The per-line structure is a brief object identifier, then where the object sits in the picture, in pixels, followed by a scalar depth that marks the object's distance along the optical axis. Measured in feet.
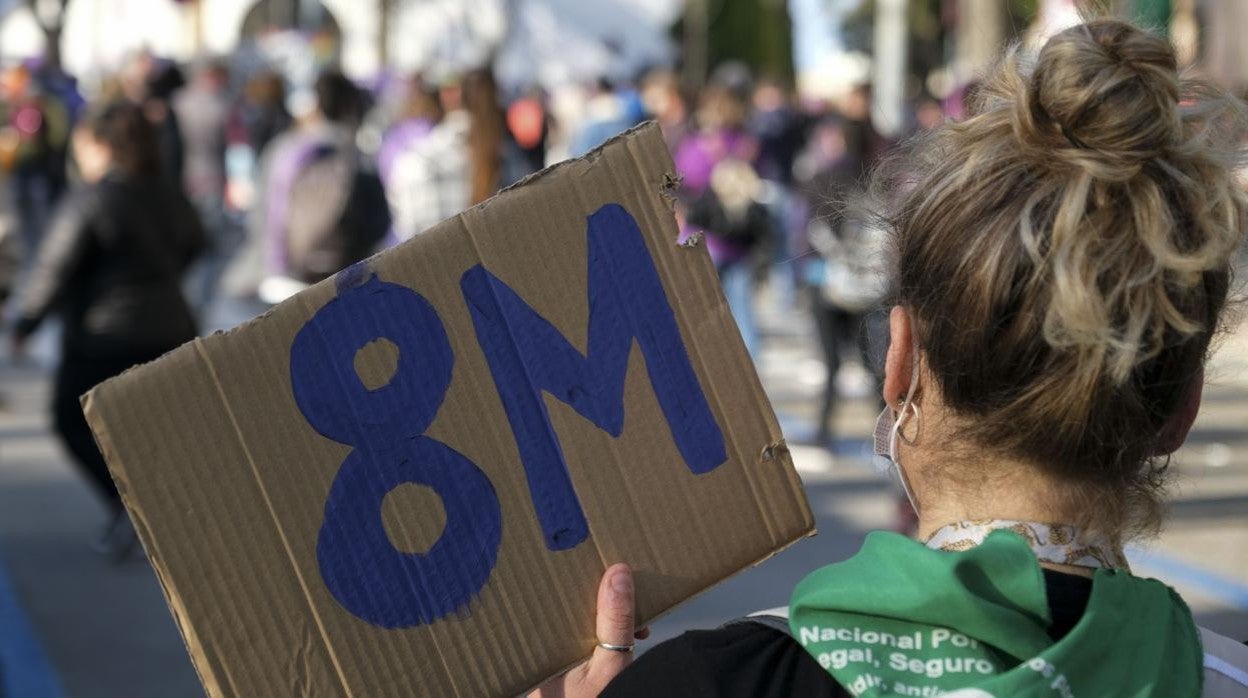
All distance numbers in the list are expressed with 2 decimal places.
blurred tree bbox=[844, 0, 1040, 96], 124.88
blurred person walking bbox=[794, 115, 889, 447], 25.85
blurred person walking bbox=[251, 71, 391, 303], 21.97
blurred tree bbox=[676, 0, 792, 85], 149.59
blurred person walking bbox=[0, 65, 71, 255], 49.83
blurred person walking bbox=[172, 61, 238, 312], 45.50
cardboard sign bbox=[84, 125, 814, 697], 5.36
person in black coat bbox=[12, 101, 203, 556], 20.72
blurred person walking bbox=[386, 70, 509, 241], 23.29
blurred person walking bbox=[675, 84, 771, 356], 32.53
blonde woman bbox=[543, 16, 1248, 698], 4.61
